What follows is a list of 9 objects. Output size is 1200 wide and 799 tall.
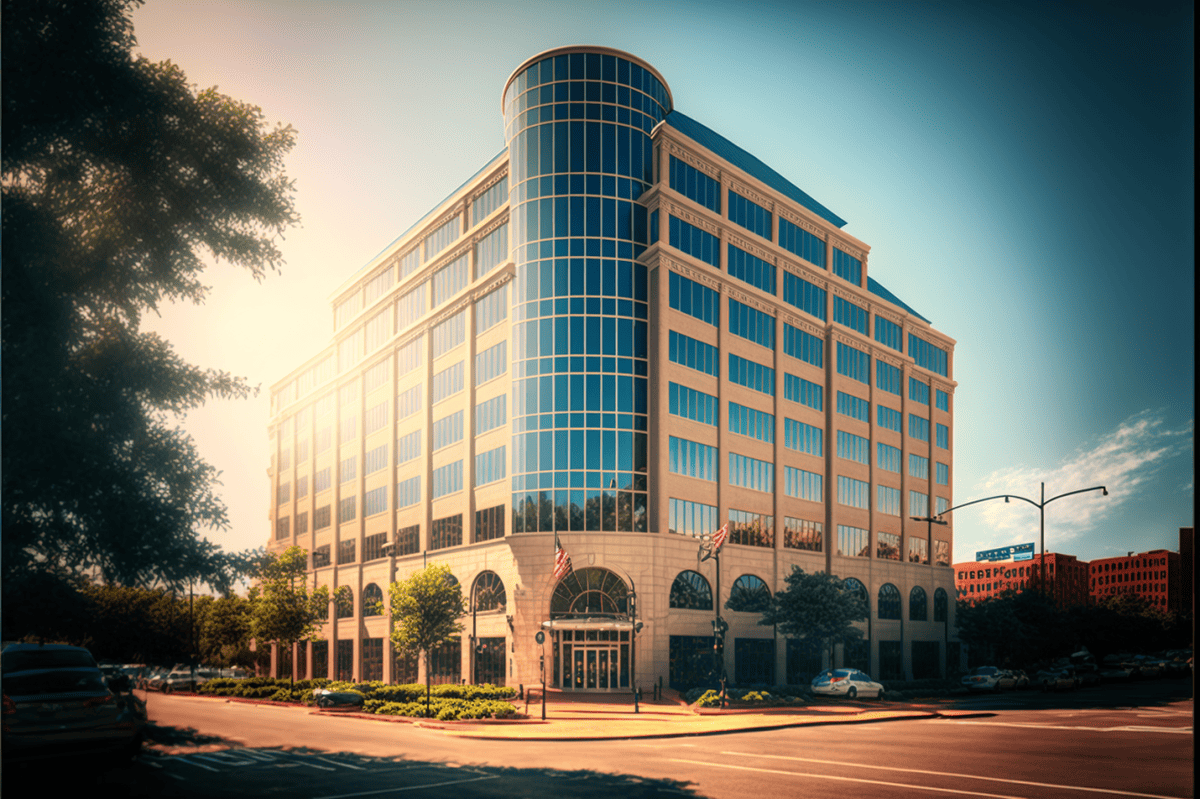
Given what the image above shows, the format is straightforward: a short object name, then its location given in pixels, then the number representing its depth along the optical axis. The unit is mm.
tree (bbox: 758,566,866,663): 41188
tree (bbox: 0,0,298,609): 12336
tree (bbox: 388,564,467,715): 39750
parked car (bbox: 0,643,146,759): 10898
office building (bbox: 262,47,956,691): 41312
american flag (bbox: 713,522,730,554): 36531
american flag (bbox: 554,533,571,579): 37844
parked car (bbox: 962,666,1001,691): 40312
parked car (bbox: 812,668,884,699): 36719
